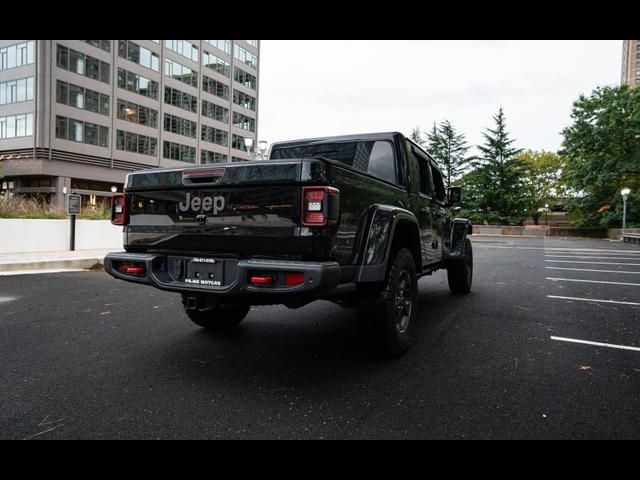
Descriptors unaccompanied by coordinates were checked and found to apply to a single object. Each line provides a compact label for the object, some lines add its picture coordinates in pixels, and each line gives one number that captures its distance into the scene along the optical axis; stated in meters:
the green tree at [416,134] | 55.83
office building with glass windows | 34.06
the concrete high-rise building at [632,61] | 104.50
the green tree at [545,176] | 51.75
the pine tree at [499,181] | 41.59
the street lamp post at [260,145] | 14.56
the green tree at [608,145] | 29.30
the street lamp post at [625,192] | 27.12
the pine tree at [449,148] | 51.53
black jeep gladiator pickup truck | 2.79
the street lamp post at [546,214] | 52.44
